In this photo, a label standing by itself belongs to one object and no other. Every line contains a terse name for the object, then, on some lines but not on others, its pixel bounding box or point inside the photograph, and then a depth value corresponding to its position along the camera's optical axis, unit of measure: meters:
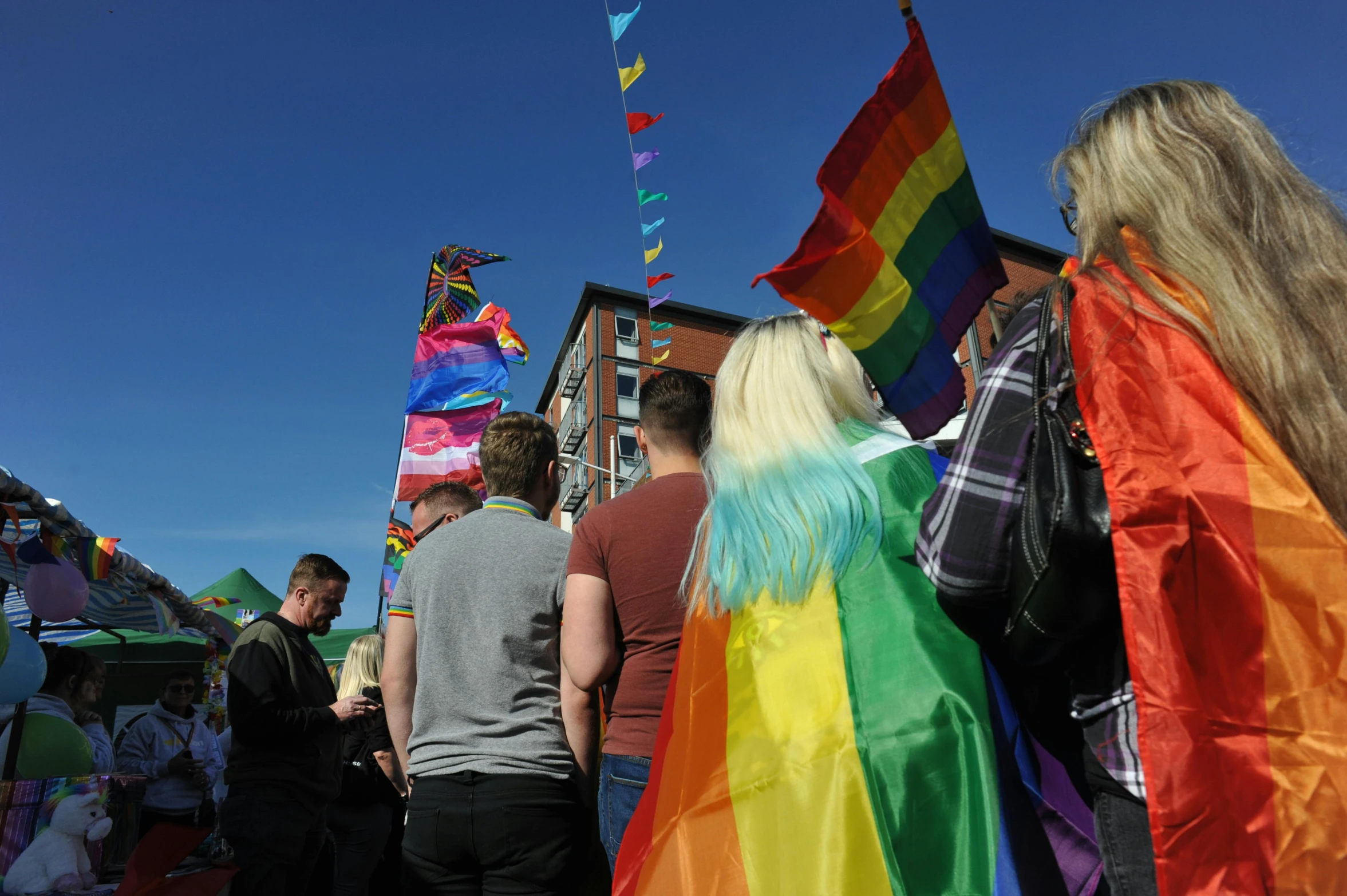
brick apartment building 35.81
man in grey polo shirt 2.40
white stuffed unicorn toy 4.91
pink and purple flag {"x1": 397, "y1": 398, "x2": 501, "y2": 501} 7.03
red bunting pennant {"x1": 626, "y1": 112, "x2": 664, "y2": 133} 9.99
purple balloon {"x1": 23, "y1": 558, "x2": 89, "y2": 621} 5.62
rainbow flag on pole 1.72
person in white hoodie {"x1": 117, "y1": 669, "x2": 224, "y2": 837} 6.89
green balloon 5.80
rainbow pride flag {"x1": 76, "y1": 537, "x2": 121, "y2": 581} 6.18
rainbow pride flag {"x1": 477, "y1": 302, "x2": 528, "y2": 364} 8.23
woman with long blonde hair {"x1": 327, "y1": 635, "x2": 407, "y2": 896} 4.74
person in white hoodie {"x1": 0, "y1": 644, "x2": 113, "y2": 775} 6.38
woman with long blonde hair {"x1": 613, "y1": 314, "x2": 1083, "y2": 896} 1.37
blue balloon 5.16
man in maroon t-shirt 2.20
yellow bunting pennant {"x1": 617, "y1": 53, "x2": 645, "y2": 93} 9.58
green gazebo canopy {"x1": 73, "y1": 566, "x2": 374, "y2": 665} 11.69
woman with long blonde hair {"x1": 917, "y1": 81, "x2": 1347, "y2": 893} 1.06
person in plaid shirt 1.25
